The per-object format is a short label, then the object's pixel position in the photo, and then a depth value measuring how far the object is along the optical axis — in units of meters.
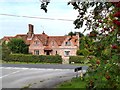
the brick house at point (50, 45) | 58.84
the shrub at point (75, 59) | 50.88
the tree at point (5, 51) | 51.71
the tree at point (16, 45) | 54.03
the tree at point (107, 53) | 4.95
